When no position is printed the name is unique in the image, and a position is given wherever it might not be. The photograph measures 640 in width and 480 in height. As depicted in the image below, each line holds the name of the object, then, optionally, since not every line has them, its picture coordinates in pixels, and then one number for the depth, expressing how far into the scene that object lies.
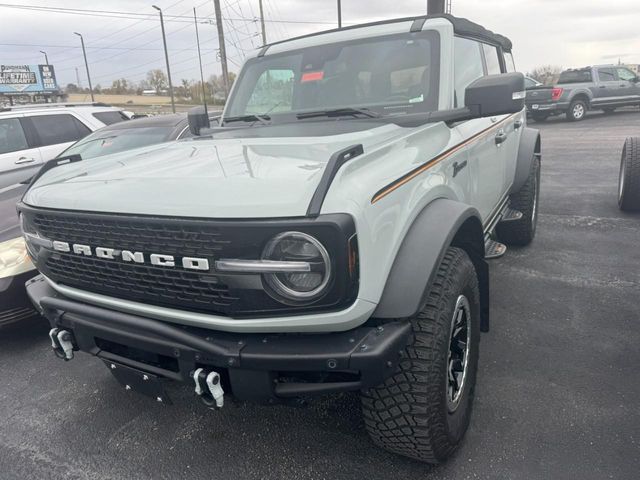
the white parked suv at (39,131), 7.07
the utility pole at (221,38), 21.78
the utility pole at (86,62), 50.54
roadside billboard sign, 43.81
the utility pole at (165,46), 38.69
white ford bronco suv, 1.64
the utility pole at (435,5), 8.98
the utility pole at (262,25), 31.33
